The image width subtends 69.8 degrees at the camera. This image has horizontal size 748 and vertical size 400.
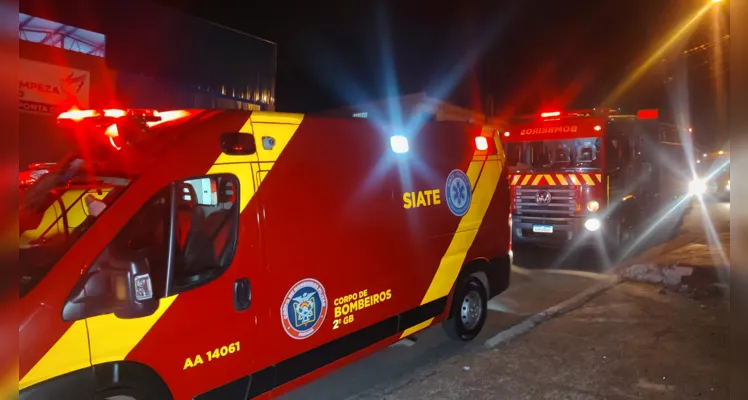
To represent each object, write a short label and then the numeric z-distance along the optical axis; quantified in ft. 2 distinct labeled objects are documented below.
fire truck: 34.06
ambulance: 8.79
